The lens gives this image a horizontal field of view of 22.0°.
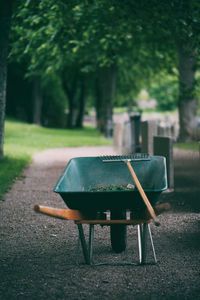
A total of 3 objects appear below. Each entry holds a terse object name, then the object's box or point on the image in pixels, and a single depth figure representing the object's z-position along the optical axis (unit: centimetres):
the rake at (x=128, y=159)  463
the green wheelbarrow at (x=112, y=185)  449
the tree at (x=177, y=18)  938
